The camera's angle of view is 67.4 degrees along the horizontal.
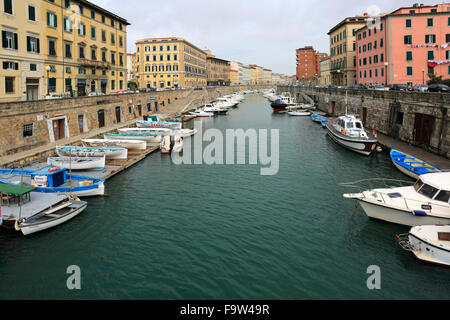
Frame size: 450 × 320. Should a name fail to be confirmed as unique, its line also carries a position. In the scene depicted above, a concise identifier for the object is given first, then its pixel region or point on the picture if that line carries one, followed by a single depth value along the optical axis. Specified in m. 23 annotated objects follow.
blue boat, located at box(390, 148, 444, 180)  24.44
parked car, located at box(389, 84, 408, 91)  45.74
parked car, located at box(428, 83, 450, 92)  35.97
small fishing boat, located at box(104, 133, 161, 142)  41.47
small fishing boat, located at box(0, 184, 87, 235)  17.48
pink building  55.62
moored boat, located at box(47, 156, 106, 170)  28.08
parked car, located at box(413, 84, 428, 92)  40.86
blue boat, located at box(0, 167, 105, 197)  22.23
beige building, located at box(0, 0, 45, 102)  38.06
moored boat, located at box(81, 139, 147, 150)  36.34
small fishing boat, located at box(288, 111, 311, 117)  77.91
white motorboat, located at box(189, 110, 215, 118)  80.62
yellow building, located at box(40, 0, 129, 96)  46.22
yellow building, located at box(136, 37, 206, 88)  111.88
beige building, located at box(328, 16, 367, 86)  86.81
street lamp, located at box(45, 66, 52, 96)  45.03
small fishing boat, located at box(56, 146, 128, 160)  31.17
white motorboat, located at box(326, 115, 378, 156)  34.68
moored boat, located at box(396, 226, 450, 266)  13.82
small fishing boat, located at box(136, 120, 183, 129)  51.97
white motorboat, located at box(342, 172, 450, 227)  16.27
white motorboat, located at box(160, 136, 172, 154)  38.69
